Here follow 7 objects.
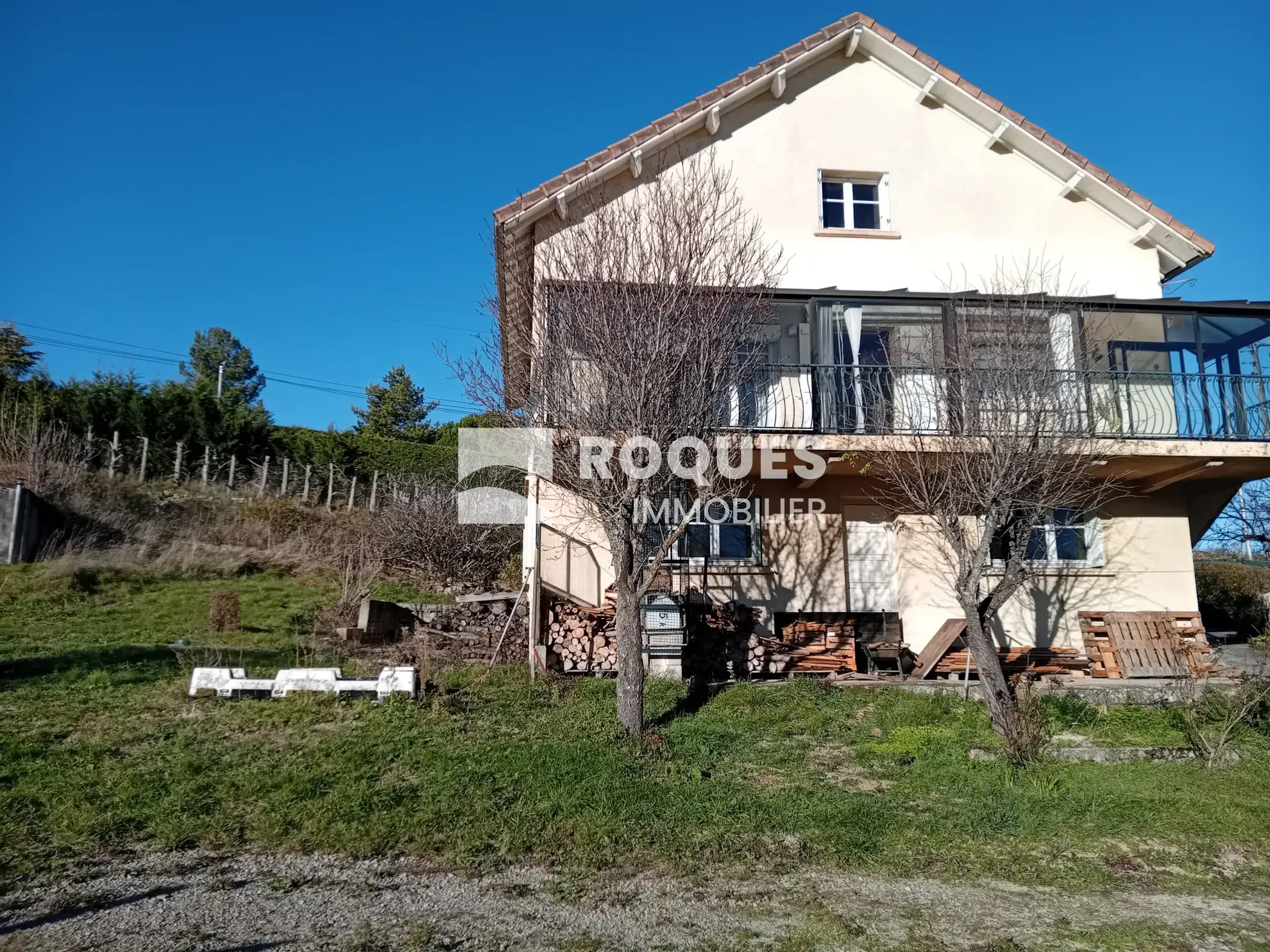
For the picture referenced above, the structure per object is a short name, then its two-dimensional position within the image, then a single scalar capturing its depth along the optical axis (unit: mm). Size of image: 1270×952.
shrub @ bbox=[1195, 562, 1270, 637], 15305
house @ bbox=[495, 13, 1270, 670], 11727
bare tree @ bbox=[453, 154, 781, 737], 8422
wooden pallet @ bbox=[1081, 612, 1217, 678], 11703
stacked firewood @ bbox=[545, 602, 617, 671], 10766
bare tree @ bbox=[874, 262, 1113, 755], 9242
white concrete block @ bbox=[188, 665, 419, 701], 8695
